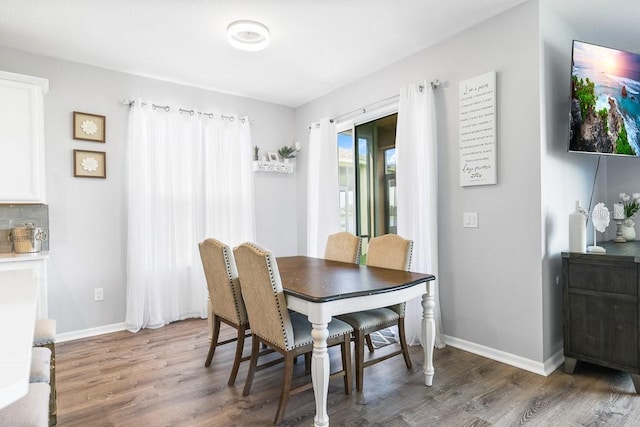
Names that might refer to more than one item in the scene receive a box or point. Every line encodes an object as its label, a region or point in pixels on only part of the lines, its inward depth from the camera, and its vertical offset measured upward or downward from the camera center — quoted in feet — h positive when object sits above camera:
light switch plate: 9.54 -0.27
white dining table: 6.15 -1.51
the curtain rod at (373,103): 10.31 +3.60
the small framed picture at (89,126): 11.33 +2.78
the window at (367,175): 13.83 +1.39
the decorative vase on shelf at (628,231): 10.11 -0.67
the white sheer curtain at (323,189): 14.11 +0.88
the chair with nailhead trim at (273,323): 6.51 -2.09
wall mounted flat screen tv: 8.60 +2.57
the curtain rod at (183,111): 12.16 +3.71
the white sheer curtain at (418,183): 10.17 +0.77
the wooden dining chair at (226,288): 7.98 -1.68
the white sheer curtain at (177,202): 12.06 +0.42
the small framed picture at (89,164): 11.35 +1.62
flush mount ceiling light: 8.99 +4.50
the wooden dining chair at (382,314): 7.75 -2.33
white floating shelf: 14.85 +1.91
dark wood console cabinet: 7.45 -2.17
